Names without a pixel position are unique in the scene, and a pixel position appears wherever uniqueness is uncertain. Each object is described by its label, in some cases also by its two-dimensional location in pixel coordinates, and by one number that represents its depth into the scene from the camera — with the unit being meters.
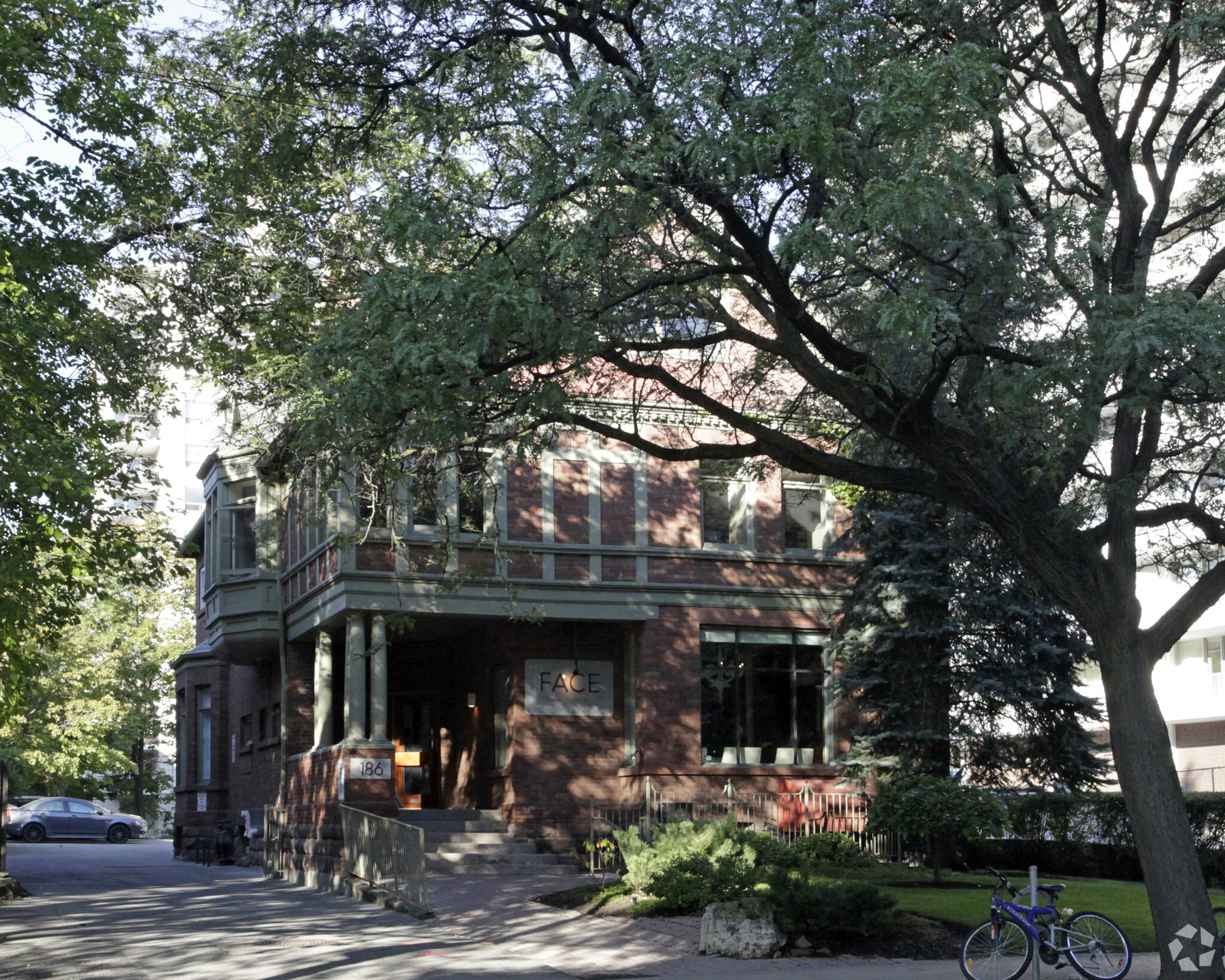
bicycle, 10.97
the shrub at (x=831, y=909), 13.16
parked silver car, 45.28
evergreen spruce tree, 22.53
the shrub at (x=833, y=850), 21.33
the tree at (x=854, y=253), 10.09
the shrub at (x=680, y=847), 15.26
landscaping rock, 12.93
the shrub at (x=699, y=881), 14.30
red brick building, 23.48
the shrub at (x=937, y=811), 18.02
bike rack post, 10.62
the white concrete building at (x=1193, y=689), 42.00
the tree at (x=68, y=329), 14.17
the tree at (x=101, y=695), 43.66
